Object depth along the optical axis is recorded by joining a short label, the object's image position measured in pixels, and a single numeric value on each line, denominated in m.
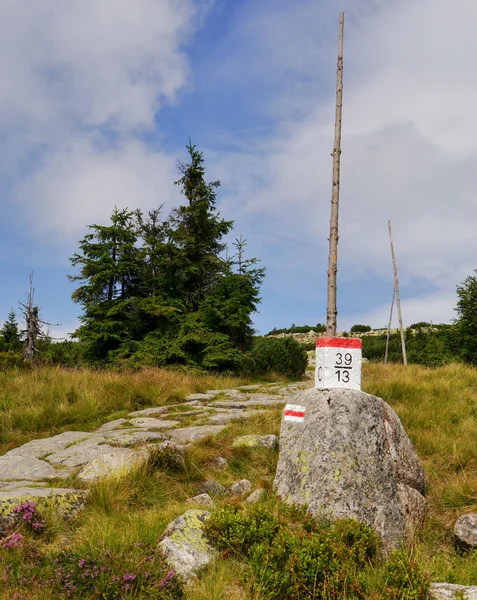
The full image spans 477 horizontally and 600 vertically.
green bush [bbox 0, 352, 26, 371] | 12.83
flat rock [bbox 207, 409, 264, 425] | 8.09
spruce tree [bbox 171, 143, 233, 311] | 18.69
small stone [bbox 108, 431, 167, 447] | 6.50
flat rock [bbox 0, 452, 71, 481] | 5.33
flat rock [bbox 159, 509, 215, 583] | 3.38
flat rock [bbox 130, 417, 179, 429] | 7.84
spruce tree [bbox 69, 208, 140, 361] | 18.00
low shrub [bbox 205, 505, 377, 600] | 3.17
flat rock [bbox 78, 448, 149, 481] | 5.09
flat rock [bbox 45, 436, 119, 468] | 5.86
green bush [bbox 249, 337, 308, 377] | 19.31
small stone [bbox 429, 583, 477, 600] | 3.01
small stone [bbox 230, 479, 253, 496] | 5.20
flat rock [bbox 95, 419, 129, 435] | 7.82
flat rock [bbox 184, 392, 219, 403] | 10.68
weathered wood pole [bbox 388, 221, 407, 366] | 26.14
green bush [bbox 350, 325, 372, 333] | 59.06
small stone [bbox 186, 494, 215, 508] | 4.61
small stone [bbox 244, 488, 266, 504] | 4.76
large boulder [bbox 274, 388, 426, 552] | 4.20
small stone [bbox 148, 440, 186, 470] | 5.50
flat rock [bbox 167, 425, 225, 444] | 6.74
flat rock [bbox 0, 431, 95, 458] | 6.48
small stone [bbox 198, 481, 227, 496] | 5.16
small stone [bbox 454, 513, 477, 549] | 4.30
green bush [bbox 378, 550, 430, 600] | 3.04
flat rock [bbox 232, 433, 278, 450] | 6.38
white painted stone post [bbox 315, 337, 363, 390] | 4.78
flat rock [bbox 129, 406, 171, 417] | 8.99
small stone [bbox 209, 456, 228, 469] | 5.92
